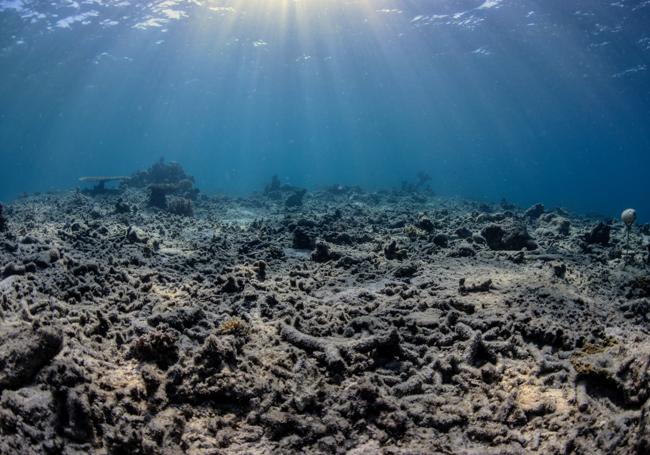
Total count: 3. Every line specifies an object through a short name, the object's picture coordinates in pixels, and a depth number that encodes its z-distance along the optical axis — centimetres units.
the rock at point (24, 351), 399
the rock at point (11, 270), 757
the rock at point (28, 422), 333
